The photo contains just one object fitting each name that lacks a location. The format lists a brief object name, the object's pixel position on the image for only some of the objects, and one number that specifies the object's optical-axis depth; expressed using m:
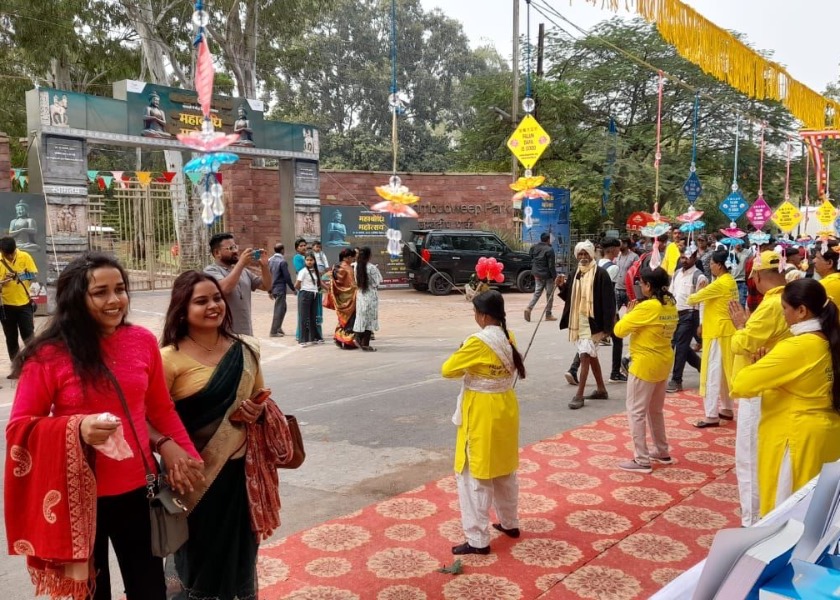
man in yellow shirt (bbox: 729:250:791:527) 3.85
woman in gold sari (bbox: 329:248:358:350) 10.61
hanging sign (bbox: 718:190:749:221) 14.38
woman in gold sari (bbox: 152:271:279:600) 2.65
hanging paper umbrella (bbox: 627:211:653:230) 21.73
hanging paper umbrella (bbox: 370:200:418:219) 5.25
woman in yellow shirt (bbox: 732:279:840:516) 3.16
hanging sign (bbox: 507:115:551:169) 9.93
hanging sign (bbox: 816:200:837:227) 13.38
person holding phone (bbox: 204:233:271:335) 4.89
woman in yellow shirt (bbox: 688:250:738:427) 6.09
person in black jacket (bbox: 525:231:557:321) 13.63
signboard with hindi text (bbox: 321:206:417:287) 19.28
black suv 18.47
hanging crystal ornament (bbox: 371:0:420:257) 5.30
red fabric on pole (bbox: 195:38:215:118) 4.96
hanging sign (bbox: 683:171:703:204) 12.69
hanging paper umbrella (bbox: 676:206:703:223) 13.26
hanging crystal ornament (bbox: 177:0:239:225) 4.61
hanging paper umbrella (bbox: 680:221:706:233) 14.15
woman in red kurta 2.15
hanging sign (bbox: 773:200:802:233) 13.93
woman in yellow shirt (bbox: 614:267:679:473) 4.96
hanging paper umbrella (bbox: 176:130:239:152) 4.59
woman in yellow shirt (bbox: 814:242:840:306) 6.78
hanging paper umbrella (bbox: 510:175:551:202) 8.01
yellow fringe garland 4.56
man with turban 7.07
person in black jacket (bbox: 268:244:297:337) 11.41
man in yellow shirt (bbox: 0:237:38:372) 8.25
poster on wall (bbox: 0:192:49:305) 12.93
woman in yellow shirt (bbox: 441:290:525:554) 3.70
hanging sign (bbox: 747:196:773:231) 14.18
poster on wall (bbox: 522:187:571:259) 21.84
